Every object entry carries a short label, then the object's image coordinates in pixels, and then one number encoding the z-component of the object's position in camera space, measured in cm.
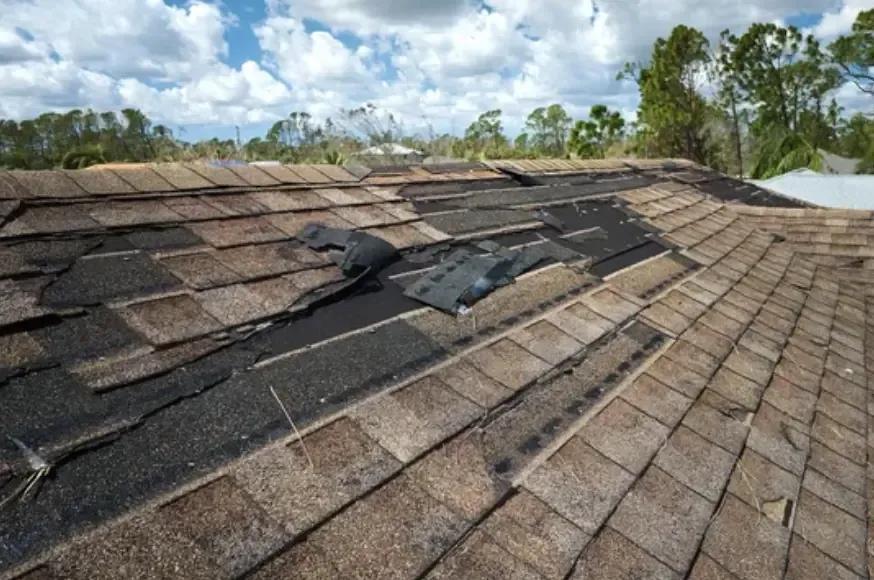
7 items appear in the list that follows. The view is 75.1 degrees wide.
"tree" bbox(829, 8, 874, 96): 3206
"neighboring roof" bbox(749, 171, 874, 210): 1633
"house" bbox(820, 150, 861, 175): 3180
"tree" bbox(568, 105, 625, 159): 3509
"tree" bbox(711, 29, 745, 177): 3634
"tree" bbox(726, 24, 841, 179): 3522
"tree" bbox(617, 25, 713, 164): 3553
